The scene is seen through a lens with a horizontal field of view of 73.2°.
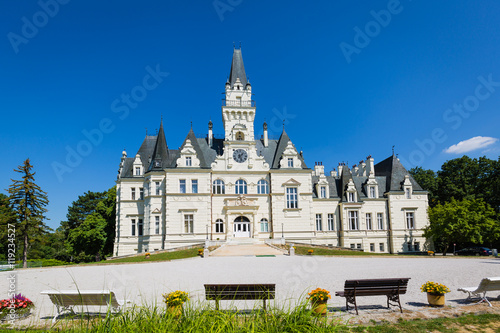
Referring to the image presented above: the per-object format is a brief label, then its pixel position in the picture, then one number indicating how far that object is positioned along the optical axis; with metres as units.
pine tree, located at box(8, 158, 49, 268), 32.75
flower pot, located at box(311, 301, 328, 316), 7.86
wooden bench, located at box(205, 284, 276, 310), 8.38
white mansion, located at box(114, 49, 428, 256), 41.25
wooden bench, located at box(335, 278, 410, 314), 9.05
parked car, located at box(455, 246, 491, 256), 37.00
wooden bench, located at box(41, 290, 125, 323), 8.16
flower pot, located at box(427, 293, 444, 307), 9.38
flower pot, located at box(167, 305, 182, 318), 6.60
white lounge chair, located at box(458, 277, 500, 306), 9.41
